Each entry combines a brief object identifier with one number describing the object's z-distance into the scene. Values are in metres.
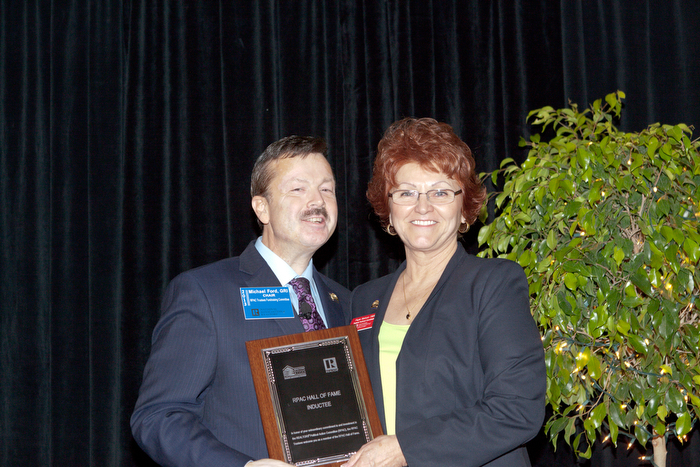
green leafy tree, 2.52
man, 1.86
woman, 1.83
